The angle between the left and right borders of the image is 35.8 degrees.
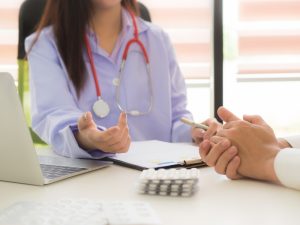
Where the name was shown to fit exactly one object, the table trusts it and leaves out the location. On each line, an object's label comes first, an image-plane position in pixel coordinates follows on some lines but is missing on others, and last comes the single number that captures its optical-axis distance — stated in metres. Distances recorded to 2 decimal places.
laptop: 0.76
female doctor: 1.38
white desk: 0.64
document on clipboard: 0.94
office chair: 1.57
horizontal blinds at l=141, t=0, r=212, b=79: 2.67
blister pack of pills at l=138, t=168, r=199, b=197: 0.75
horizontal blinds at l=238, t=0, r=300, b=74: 2.73
